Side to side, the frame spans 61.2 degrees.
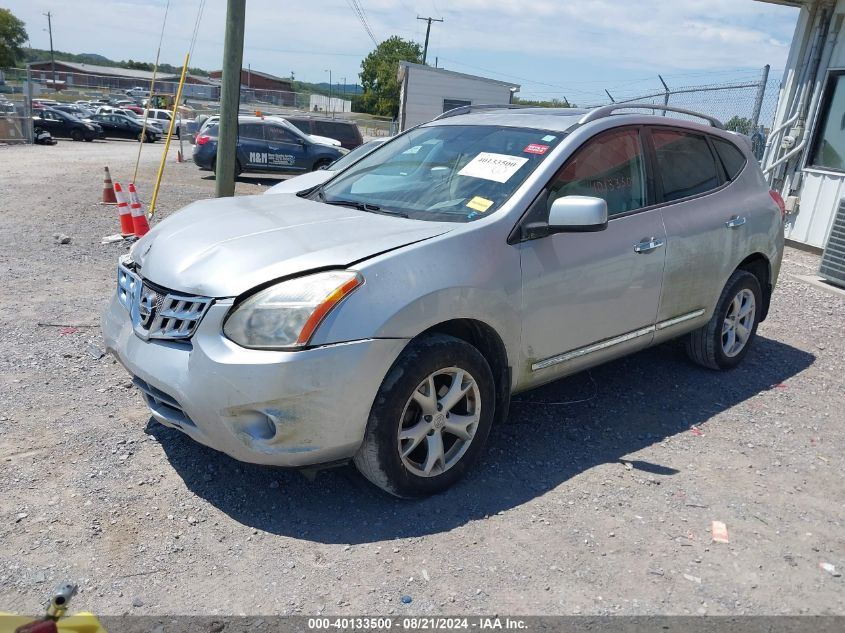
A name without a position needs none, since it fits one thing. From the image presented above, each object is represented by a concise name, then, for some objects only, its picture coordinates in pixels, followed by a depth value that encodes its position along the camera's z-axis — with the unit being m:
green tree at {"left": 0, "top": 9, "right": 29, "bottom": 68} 85.12
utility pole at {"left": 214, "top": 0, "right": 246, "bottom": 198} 7.77
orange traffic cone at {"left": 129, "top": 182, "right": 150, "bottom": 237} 8.60
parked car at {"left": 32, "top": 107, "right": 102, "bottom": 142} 29.75
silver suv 2.92
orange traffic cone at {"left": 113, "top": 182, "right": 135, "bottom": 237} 8.79
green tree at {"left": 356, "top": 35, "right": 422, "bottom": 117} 76.19
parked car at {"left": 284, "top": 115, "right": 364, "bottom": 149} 25.39
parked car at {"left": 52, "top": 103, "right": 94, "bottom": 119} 32.73
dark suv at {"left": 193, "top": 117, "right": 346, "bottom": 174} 18.47
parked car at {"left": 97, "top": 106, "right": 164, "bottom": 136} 34.44
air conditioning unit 8.38
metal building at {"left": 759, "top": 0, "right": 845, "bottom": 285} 10.17
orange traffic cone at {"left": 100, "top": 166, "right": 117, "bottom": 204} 11.74
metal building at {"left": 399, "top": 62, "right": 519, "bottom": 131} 29.09
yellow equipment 1.47
